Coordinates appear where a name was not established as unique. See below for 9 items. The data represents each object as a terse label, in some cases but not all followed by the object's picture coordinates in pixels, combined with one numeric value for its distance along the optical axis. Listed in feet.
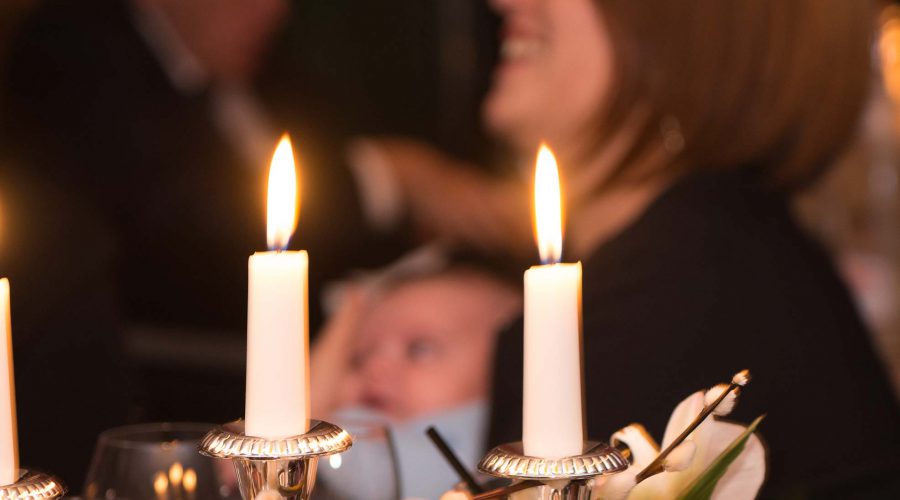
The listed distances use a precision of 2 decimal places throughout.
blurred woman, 5.83
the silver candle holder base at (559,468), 3.79
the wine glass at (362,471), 4.30
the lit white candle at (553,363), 3.81
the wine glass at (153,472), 4.54
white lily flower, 3.94
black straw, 4.02
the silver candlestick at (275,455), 3.80
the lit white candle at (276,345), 3.81
